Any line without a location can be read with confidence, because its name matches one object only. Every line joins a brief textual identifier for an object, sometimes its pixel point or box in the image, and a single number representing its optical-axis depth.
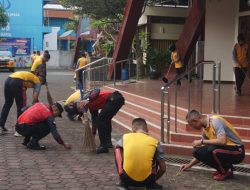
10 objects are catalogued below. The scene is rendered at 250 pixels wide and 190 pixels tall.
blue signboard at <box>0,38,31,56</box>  43.38
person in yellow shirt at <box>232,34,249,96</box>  11.63
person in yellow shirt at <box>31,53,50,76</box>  11.52
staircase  7.73
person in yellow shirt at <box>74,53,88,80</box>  19.32
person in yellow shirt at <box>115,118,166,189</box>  5.53
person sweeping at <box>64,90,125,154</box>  8.06
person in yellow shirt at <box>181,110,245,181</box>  6.19
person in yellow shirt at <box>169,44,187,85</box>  15.24
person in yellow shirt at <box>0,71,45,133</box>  9.22
